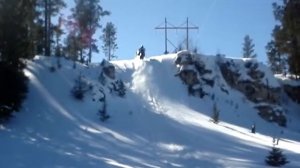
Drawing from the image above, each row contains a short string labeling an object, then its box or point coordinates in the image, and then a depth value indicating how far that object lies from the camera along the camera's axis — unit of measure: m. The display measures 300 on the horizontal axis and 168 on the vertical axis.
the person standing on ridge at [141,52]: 36.13
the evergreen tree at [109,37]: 57.22
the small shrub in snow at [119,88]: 30.20
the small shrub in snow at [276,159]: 18.17
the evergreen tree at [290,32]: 28.03
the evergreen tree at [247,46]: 65.94
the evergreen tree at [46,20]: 35.83
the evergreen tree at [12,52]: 23.31
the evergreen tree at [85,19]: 41.22
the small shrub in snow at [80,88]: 27.96
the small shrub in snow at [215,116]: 27.81
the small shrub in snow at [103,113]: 25.39
